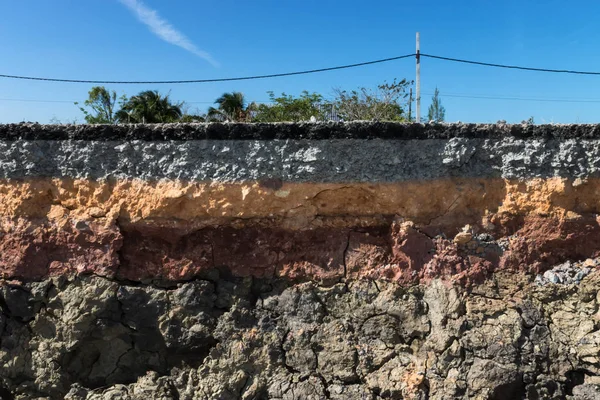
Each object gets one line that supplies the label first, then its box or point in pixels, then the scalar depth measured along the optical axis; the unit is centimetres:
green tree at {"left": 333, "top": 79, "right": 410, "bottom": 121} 1470
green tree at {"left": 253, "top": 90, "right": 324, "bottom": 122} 1725
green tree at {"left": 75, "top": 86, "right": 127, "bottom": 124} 2259
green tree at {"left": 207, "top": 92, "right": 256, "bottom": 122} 2250
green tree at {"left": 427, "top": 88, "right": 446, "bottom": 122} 1970
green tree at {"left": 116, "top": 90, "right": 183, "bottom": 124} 2312
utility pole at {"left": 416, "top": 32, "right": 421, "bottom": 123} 1295
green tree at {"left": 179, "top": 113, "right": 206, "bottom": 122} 1693
